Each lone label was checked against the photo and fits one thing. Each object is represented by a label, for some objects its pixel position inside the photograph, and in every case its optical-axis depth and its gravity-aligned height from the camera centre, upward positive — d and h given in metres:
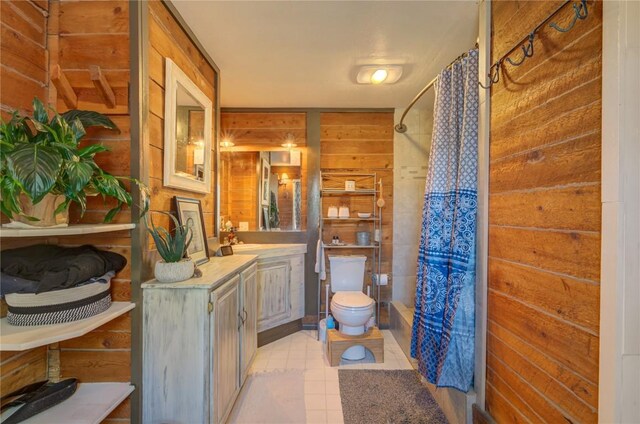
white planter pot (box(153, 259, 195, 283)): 1.28 -0.30
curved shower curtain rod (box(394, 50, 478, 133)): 2.89 +0.95
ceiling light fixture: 2.06 +1.11
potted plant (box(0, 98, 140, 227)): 0.80 +0.14
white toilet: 2.26 -0.78
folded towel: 2.71 -0.49
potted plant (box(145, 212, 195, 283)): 1.29 -0.23
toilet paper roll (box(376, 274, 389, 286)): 2.84 -0.72
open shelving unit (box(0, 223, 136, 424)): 0.86 -0.44
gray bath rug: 1.68 -1.29
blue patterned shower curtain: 1.42 -0.15
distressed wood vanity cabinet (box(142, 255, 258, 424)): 1.27 -0.68
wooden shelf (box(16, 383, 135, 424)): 1.00 -0.81
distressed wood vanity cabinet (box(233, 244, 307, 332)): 2.47 -0.69
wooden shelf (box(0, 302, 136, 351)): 0.84 -0.42
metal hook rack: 0.86 +0.69
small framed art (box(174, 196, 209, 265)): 1.61 -0.09
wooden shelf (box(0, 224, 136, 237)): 0.82 -0.07
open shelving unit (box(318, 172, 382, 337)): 2.91 +0.04
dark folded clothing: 0.96 -0.21
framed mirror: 1.48 +0.50
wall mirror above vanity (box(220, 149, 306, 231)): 2.91 +0.23
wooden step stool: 2.25 -1.13
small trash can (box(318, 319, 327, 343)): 2.63 -1.18
